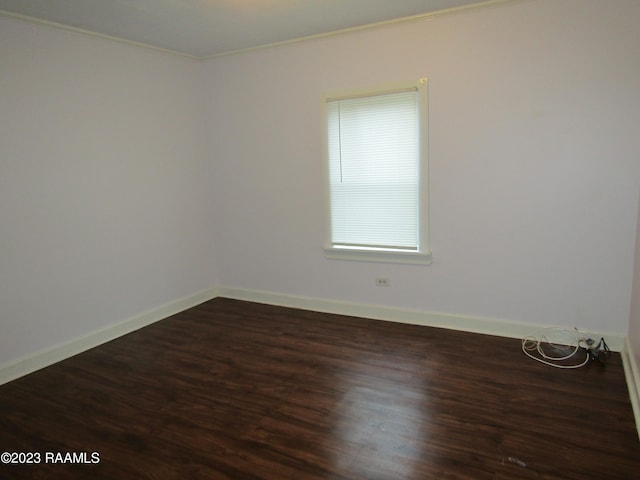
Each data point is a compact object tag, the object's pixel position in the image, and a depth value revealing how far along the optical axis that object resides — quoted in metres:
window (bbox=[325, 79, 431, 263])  3.71
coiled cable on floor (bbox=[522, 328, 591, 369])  3.17
